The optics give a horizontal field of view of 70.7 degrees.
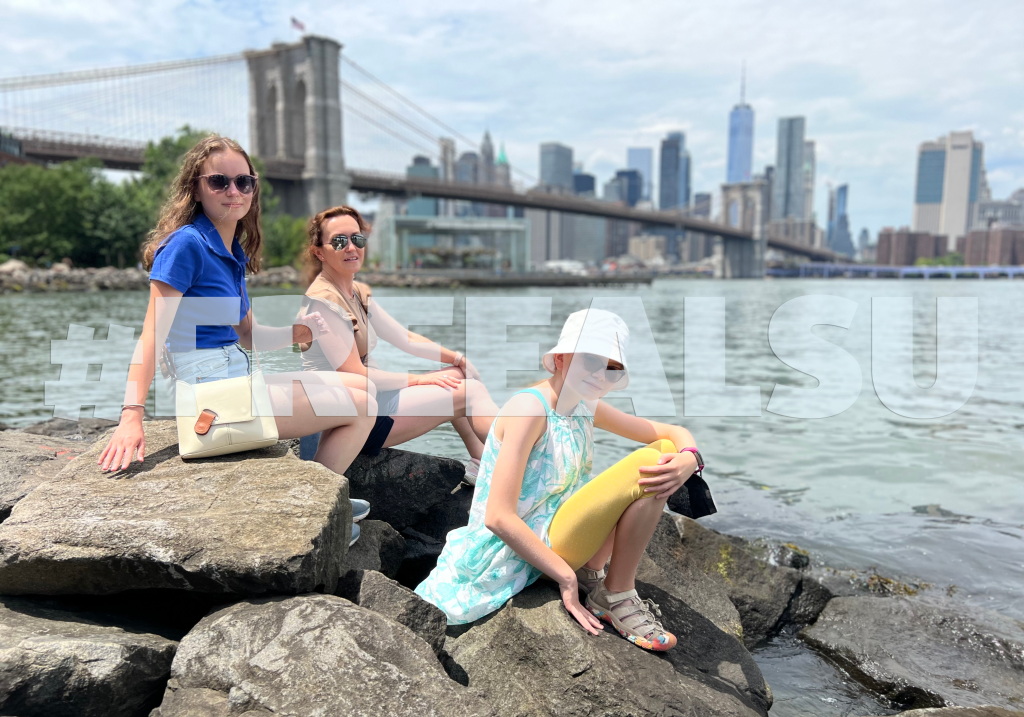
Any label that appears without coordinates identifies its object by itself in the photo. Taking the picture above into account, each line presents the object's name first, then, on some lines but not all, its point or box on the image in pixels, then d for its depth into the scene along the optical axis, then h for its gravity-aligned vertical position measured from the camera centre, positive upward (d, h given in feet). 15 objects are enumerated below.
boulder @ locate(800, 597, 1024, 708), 9.23 -5.23
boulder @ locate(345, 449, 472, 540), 10.68 -3.21
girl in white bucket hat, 7.04 -2.30
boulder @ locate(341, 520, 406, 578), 8.16 -3.31
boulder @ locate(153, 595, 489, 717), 5.57 -3.18
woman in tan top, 9.95 -1.30
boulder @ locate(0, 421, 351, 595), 6.37 -2.40
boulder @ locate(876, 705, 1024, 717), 7.24 -4.38
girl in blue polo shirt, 7.64 -0.39
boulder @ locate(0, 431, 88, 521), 8.78 -2.64
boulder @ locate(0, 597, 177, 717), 5.70 -3.24
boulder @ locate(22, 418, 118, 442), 15.83 -3.63
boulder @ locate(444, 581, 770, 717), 6.68 -3.82
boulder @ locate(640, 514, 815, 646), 10.31 -4.60
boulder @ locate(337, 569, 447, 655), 6.91 -3.23
